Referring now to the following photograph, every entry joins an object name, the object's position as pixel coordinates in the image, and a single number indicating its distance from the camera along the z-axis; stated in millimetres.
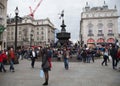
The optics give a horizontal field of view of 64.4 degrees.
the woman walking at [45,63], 4173
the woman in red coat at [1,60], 6387
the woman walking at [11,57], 6416
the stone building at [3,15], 22985
